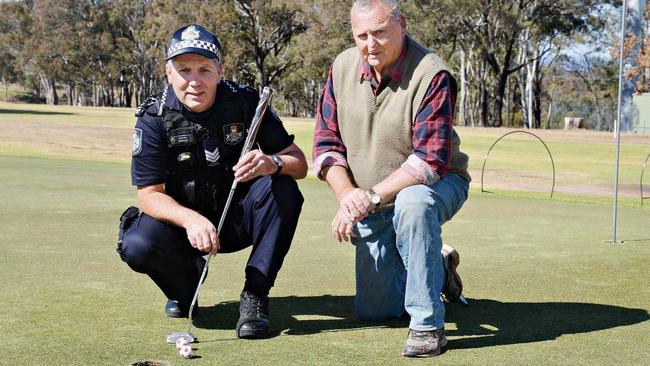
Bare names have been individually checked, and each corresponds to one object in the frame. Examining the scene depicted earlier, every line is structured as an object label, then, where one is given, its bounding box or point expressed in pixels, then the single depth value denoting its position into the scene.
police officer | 4.55
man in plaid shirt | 4.23
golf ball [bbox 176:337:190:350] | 3.92
